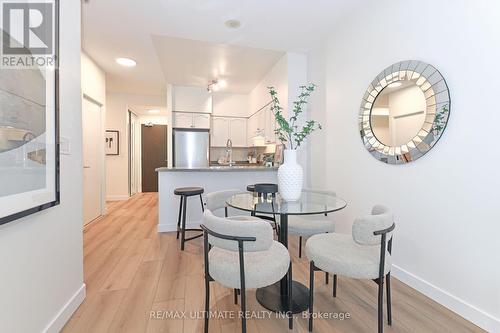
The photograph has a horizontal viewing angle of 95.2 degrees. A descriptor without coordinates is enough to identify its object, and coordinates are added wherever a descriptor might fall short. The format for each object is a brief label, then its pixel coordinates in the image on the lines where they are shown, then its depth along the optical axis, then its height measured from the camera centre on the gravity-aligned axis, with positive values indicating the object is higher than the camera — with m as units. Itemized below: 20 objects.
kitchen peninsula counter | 3.29 -0.33
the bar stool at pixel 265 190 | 1.98 -0.26
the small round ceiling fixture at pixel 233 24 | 2.73 +1.66
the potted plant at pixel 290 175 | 1.84 -0.12
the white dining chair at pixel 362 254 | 1.28 -0.59
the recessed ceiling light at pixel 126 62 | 3.73 +1.63
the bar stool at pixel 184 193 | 2.74 -0.42
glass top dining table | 1.53 -0.33
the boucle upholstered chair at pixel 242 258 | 1.18 -0.59
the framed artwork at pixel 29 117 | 1.00 +0.21
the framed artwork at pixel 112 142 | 5.50 +0.41
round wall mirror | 1.75 +0.44
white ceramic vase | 1.84 -0.16
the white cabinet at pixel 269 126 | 4.02 +0.63
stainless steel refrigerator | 5.14 +0.26
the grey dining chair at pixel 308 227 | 2.01 -0.59
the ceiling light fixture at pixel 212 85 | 4.83 +1.65
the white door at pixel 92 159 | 3.73 -0.01
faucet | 5.53 +0.25
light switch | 1.50 +0.09
